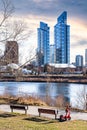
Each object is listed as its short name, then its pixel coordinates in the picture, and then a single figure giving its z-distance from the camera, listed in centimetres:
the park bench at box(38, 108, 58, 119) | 1678
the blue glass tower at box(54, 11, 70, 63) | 17525
